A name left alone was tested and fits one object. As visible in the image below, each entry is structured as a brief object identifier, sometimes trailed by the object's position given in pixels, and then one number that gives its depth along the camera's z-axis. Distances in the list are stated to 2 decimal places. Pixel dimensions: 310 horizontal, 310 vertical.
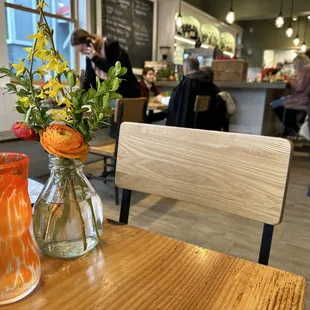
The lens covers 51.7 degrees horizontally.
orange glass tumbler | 0.42
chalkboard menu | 5.13
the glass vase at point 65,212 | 0.52
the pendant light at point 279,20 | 6.12
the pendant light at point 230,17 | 6.05
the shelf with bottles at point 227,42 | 8.45
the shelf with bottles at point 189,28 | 6.49
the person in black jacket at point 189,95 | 3.07
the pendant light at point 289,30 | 6.88
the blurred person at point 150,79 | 4.61
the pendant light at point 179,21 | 5.76
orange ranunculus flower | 0.47
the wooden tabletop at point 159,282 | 0.45
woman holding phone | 2.65
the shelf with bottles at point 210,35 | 7.52
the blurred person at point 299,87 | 4.36
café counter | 4.74
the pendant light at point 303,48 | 8.55
